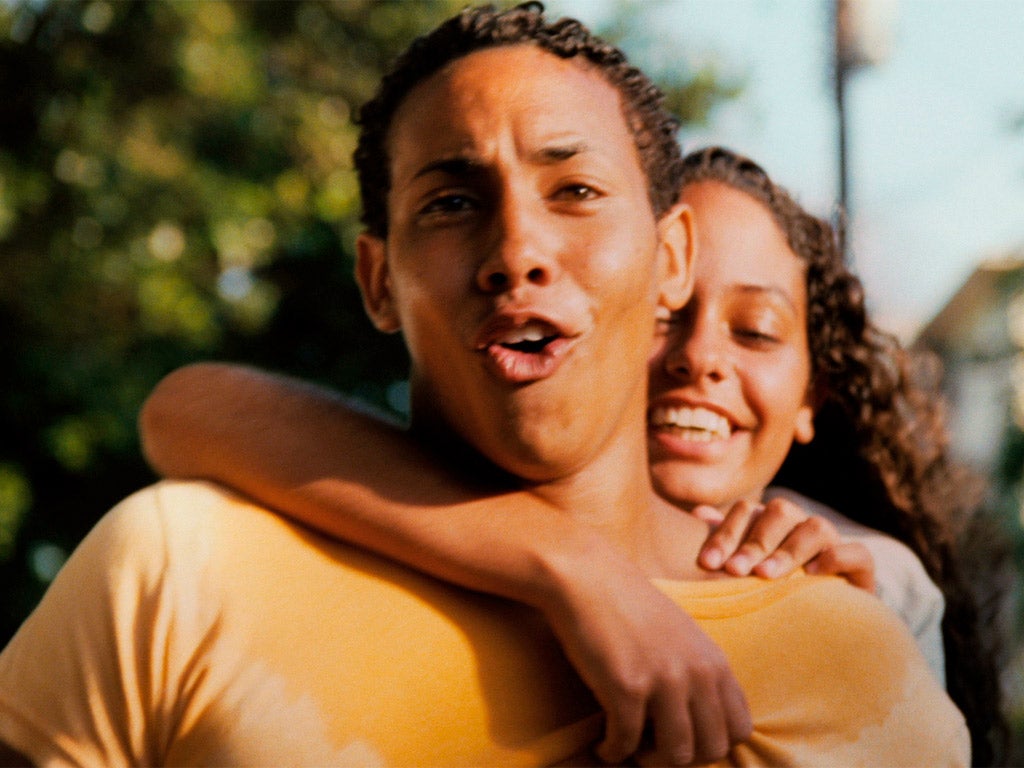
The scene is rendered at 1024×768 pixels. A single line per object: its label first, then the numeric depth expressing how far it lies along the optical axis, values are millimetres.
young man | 1887
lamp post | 6348
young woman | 2102
